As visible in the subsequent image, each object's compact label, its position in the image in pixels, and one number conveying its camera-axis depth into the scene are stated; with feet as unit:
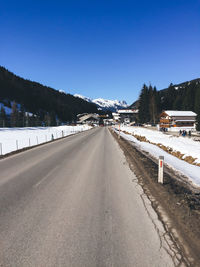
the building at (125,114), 449.89
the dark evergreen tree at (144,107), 236.22
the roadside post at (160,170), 19.95
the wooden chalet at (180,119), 181.88
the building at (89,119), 464.24
